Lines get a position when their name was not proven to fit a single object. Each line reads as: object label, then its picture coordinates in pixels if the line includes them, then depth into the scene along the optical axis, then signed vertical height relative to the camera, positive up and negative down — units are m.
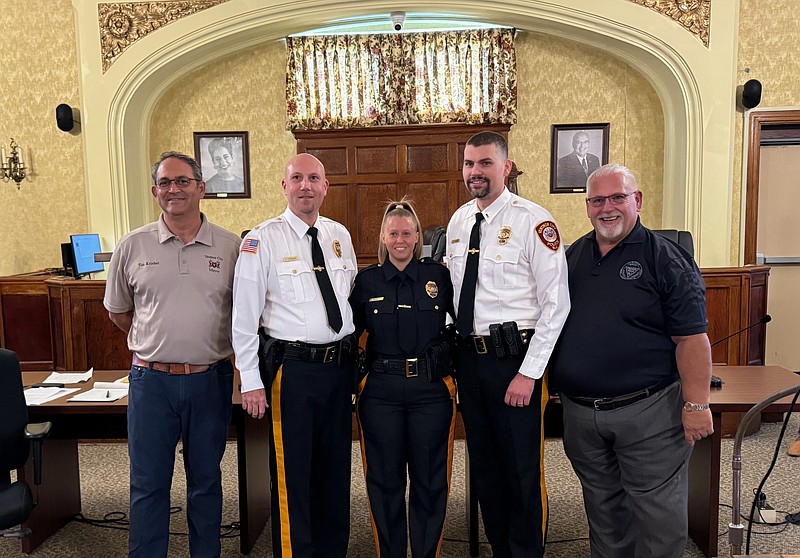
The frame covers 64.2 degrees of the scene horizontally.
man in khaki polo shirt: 2.34 -0.45
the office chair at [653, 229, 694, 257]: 4.50 -0.12
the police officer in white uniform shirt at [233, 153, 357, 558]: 2.30 -0.45
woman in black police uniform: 2.32 -0.61
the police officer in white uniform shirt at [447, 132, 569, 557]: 2.26 -0.39
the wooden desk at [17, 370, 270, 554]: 2.72 -1.09
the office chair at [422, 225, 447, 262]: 3.72 -0.12
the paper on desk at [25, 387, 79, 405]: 2.72 -0.71
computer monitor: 5.52 -0.19
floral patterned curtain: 6.43 +1.48
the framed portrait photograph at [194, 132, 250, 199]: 6.71 +0.71
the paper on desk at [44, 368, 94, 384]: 3.07 -0.72
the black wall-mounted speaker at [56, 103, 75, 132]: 6.07 +1.10
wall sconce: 6.35 +0.68
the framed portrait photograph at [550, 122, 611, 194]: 6.48 +0.72
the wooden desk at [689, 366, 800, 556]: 2.57 -1.00
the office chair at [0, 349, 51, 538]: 2.23 -0.71
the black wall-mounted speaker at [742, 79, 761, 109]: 5.51 +1.09
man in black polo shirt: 2.05 -0.46
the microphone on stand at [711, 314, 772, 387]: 2.78 -0.70
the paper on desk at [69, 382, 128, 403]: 2.75 -0.72
